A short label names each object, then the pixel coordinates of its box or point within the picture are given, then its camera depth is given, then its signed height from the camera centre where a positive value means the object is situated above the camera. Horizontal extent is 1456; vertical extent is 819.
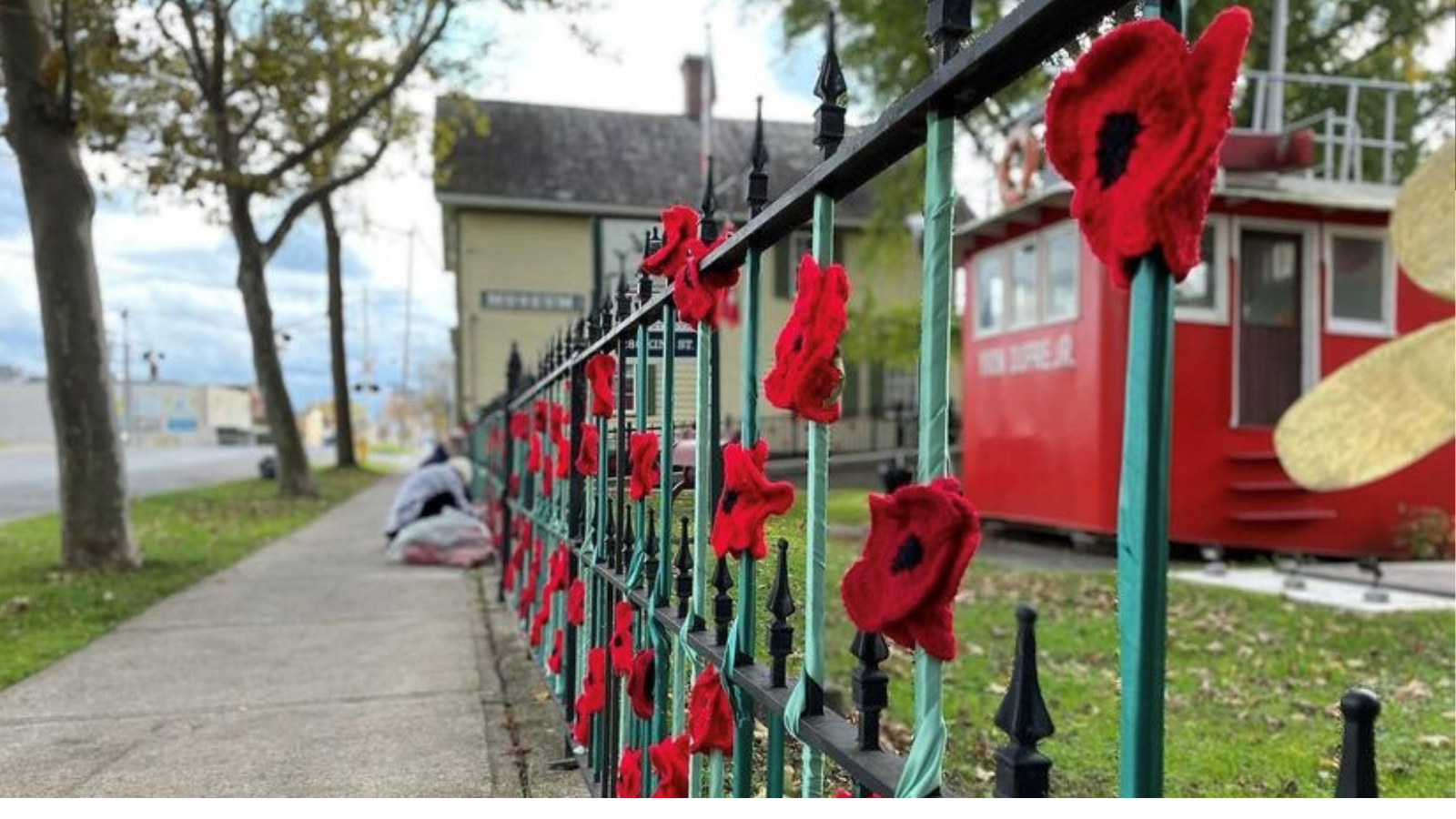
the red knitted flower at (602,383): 3.13 +0.02
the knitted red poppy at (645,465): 2.55 -0.18
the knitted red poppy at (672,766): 2.10 -0.73
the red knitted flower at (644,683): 2.46 -0.67
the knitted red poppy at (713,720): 1.89 -0.57
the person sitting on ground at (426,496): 9.60 -0.96
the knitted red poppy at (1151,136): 0.81 +0.20
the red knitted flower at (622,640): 2.66 -0.62
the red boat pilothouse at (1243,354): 10.20 +0.39
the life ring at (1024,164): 10.80 +2.33
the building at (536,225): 24.16 +3.69
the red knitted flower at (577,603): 3.51 -0.70
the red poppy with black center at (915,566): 1.08 -0.18
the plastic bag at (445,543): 8.95 -1.28
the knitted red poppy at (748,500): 1.73 -0.17
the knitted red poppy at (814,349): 1.41 +0.05
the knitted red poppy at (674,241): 2.31 +0.32
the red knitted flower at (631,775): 2.51 -0.90
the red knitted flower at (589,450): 3.34 -0.19
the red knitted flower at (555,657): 4.01 -1.00
